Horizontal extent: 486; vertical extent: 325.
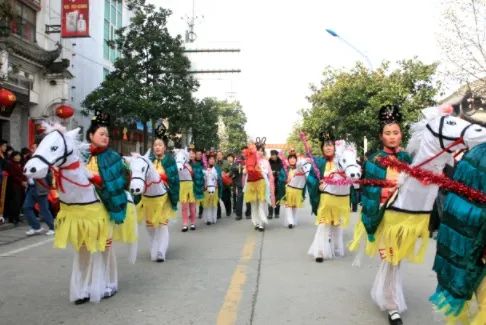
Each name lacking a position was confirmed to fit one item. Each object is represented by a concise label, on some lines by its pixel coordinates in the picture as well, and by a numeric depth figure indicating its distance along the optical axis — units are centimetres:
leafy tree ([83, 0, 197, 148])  2119
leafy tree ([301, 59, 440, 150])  2325
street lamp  2047
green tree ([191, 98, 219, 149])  2382
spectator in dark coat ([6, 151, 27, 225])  1170
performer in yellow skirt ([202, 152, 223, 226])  1258
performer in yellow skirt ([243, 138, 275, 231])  1102
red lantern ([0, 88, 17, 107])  1025
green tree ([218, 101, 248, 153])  6067
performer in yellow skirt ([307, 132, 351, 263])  759
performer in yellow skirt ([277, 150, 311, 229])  1169
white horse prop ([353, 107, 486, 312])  392
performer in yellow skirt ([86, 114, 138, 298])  559
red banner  2056
